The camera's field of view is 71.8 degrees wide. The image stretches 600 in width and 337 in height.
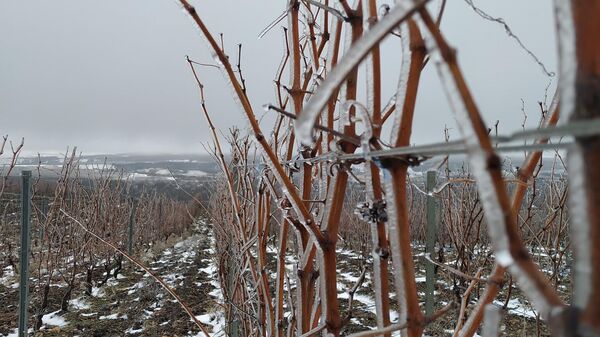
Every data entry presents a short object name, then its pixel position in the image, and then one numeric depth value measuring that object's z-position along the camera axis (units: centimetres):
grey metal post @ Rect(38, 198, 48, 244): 520
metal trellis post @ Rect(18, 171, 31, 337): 301
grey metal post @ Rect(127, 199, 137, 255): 843
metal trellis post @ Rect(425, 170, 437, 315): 276
